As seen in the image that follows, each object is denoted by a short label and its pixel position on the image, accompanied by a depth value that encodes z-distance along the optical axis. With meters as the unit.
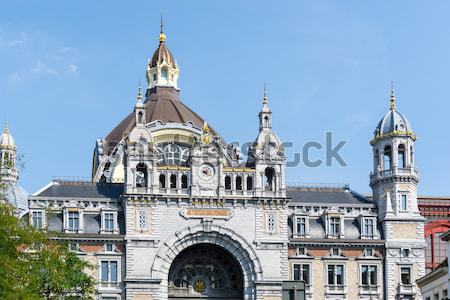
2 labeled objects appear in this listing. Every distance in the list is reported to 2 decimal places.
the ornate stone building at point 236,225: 118.44
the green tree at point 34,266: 72.00
